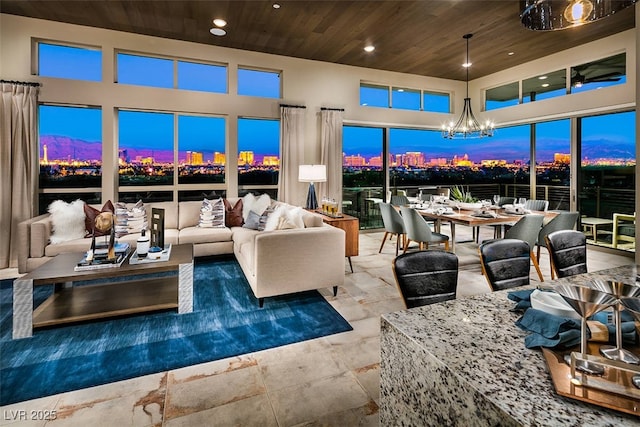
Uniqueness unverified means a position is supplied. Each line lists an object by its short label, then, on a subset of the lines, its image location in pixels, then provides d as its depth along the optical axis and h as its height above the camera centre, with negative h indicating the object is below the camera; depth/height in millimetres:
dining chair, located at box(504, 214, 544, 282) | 3869 -274
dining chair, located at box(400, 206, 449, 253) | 4438 -333
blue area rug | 2217 -1058
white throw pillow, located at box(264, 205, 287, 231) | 4031 -183
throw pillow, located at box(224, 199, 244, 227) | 5406 -198
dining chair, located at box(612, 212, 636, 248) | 5359 -382
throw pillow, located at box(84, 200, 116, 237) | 4508 -177
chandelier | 5693 +1269
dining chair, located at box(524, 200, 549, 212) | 5195 -14
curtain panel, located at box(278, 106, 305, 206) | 6129 +954
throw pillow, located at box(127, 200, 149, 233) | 4719 -199
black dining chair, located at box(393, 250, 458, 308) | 1729 -373
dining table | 4180 -143
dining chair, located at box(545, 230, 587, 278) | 2197 -316
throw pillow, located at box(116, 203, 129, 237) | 4586 -210
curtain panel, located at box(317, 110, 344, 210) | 6434 +1020
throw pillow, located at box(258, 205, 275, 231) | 4742 -191
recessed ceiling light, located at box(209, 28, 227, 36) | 4965 +2546
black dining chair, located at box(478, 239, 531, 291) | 1910 -332
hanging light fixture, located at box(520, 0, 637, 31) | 1927 +1139
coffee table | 2676 -866
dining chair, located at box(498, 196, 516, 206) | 5688 +53
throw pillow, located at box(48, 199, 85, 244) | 4230 -206
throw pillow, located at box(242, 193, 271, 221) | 5489 +7
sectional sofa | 3240 -512
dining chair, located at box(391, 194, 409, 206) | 6215 +68
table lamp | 5219 +477
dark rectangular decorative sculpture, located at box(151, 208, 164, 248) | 3521 -241
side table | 4496 -325
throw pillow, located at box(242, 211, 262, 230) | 5115 -250
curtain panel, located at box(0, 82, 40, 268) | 4617 +610
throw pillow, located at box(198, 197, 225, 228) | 5191 -147
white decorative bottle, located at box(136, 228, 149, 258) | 3336 -416
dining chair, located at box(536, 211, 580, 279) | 4012 -212
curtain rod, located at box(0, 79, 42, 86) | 4634 +1669
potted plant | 5143 +35
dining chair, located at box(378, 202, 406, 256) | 5117 -235
